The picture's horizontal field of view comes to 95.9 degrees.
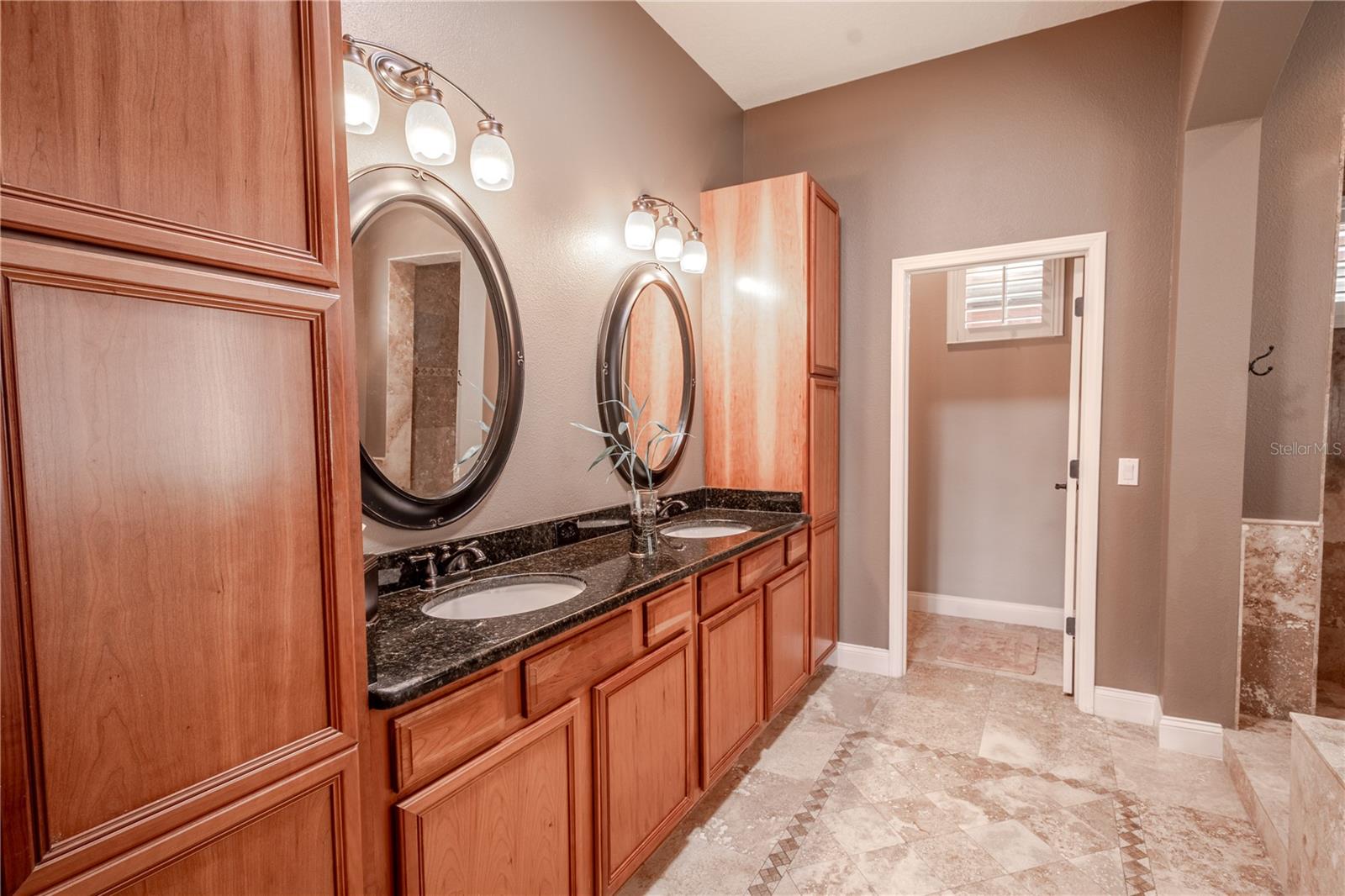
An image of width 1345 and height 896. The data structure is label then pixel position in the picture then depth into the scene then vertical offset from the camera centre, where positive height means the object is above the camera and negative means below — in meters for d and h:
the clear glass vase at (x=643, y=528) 2.00 -0.35
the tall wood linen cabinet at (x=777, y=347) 2.87 +0.36
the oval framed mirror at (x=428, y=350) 1.59 +0.22
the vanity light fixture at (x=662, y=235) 2.43 +0.79
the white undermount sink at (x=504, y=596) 1.61 -0.48
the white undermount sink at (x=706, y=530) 2.57 -0.47
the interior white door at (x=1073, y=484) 2.83 -0.32
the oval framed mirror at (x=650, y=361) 2.46 +0.27
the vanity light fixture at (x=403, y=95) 1.43 +0.81
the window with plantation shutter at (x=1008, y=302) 3.82 +0.76
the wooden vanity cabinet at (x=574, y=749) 1.08 -0.76
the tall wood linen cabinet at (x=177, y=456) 0.64 -0.04
